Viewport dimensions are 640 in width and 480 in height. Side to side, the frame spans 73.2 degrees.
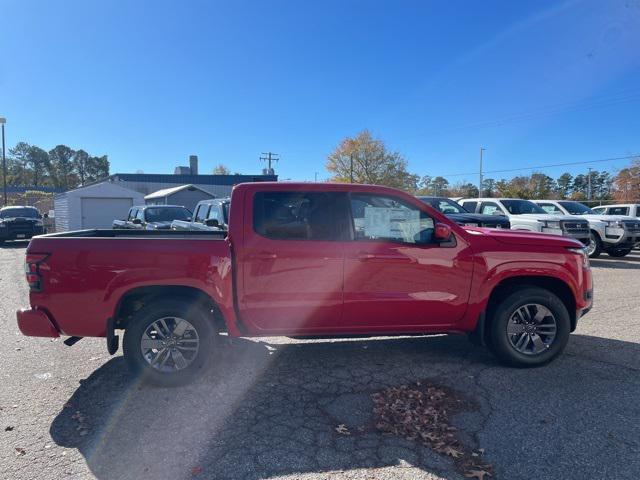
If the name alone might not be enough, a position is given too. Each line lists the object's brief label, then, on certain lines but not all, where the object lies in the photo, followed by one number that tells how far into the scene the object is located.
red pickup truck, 3.92
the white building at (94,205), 24.75
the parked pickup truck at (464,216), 12.38
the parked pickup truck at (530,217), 12.58
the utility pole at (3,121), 27.19
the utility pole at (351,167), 56.54
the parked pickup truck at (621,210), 16.39
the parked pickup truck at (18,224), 18.47
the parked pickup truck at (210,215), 9.73
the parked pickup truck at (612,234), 13.14
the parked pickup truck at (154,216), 14.59
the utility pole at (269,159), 60.34
